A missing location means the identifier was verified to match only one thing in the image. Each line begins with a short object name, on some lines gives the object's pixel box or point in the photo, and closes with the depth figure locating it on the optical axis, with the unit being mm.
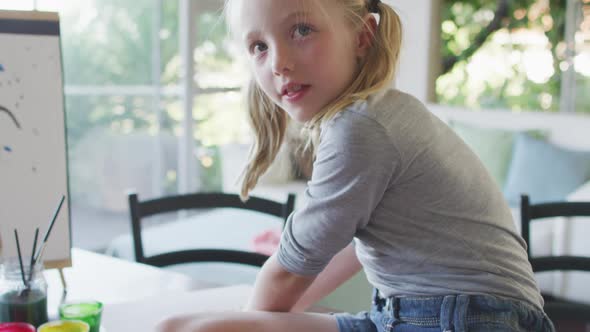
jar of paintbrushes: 871
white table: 1070
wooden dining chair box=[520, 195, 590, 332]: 1444
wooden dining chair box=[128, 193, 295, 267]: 1444
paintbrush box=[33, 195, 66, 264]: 898
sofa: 2588
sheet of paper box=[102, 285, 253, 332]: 941
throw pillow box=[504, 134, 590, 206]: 3242
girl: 832
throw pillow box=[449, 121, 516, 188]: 3525
